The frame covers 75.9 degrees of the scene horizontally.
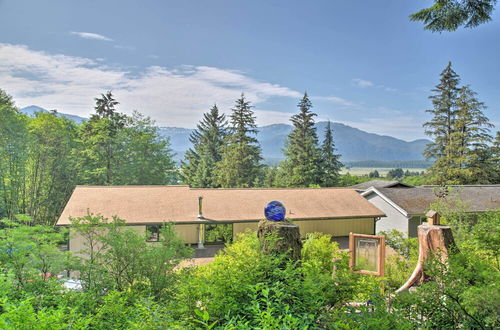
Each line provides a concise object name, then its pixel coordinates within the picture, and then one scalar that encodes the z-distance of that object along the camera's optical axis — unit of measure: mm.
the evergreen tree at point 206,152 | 37656
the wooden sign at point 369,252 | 9828
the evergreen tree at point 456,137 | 28750
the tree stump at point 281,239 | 5234
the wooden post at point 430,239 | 9062
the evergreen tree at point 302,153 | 32594
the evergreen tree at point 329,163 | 33750
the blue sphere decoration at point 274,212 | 5793
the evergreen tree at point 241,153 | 33188
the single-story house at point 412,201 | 18500
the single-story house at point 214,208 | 14719
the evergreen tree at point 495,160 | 29048
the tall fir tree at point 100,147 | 27562
